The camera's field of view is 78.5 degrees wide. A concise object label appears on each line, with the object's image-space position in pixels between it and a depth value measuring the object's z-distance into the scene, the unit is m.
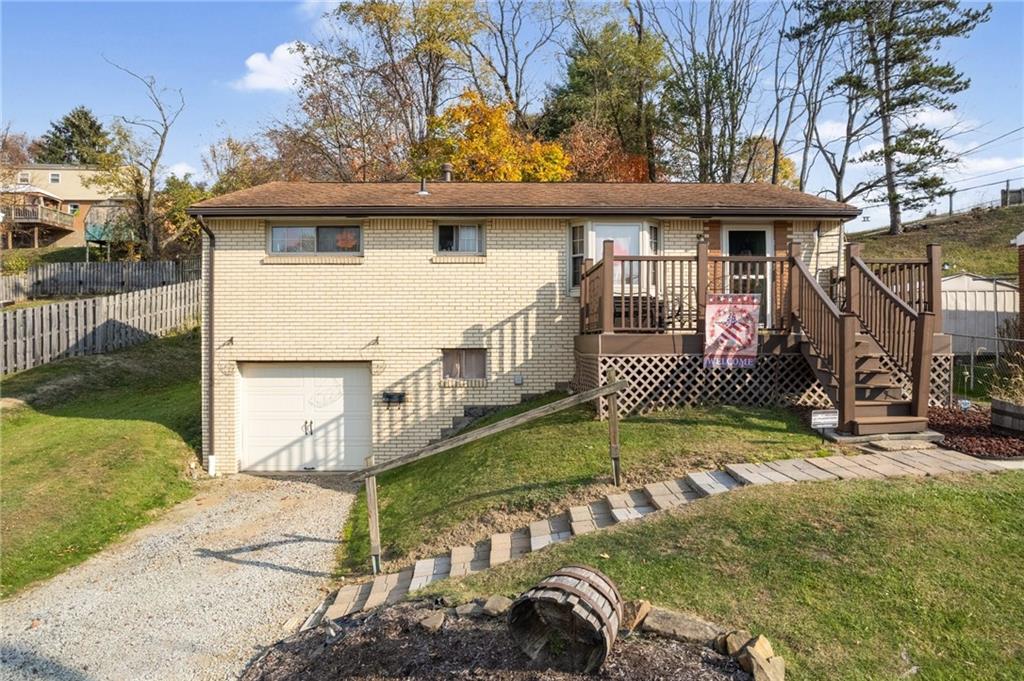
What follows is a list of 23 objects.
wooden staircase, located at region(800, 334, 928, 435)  7.61
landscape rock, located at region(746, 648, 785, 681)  3.39
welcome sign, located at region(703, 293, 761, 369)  9.38
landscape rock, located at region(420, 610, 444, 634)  4.27
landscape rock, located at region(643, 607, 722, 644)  3.81
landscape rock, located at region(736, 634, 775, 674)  3.47
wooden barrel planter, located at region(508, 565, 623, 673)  3.53
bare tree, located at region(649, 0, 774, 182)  30.02
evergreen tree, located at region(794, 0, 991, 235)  28.38
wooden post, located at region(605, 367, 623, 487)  6.91
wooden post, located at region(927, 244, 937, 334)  9.09
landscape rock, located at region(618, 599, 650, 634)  3.92
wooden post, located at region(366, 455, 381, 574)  6.56
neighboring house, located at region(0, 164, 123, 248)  38.34
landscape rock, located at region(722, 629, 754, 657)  3.62
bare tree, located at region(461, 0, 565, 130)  30.55
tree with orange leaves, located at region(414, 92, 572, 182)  24.27
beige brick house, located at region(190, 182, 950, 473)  11.77
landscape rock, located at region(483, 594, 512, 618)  4.32
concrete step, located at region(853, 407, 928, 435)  7.58
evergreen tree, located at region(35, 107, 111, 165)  56.16
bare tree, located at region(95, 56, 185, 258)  31.31
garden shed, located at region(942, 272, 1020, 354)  17.58
